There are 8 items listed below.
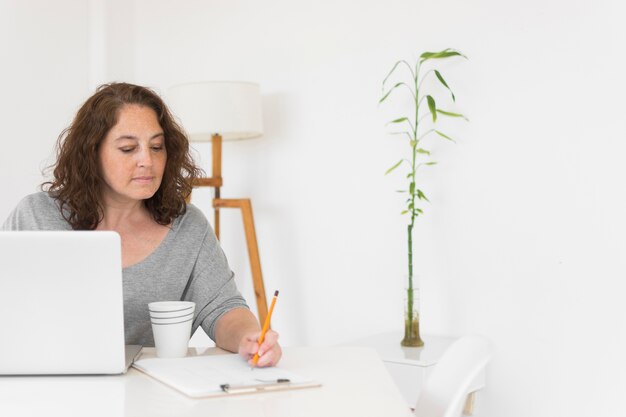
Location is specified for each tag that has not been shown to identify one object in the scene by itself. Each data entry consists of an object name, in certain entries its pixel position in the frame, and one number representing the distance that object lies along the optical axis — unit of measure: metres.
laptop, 1.12
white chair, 1.06
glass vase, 2.59
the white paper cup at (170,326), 1.30
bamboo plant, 2.60
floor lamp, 3.05
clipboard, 1.06
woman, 1.62
